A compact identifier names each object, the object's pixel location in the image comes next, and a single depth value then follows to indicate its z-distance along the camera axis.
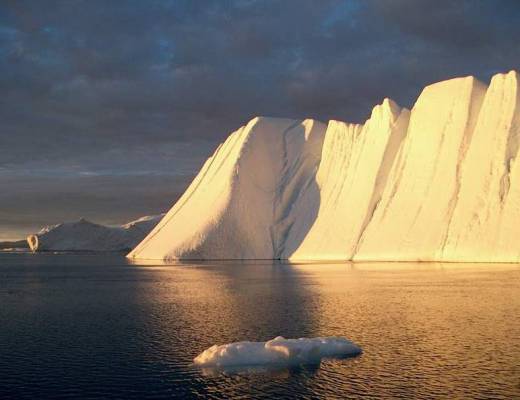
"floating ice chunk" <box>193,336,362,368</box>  17.34
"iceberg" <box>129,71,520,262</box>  65.50
